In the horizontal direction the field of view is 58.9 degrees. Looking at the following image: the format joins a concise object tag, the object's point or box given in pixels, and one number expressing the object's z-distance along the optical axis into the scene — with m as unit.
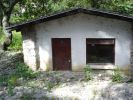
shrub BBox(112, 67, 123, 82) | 5.80
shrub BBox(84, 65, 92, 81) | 5.97
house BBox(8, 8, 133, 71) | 6.33
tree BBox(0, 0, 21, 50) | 8.78
